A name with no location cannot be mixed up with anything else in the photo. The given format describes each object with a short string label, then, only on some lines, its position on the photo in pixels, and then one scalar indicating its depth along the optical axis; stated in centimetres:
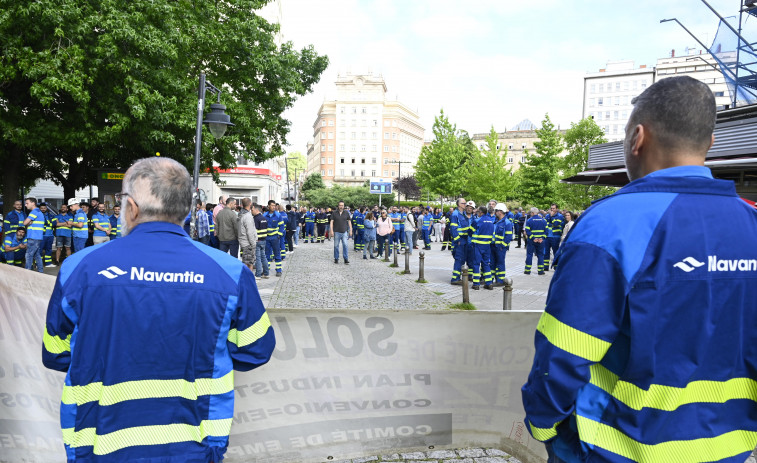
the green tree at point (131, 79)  1419
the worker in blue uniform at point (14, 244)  1311
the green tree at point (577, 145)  4597
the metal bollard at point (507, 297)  685
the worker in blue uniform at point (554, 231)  1636
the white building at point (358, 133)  12338
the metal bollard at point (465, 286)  908
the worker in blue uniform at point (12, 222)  1329
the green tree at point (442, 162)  5319
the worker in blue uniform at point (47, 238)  1428
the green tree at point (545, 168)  4681
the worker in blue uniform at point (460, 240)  1289
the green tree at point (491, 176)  4934
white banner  343
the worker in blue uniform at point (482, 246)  1225
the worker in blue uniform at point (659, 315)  154
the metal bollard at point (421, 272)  1328
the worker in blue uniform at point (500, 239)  1253
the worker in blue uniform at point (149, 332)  190
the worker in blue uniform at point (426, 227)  2573
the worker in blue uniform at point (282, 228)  1630
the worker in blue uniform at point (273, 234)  1449
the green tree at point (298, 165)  13198
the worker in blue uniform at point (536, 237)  1541
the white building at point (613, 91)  10544
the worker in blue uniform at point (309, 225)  3022
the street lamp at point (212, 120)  1031
